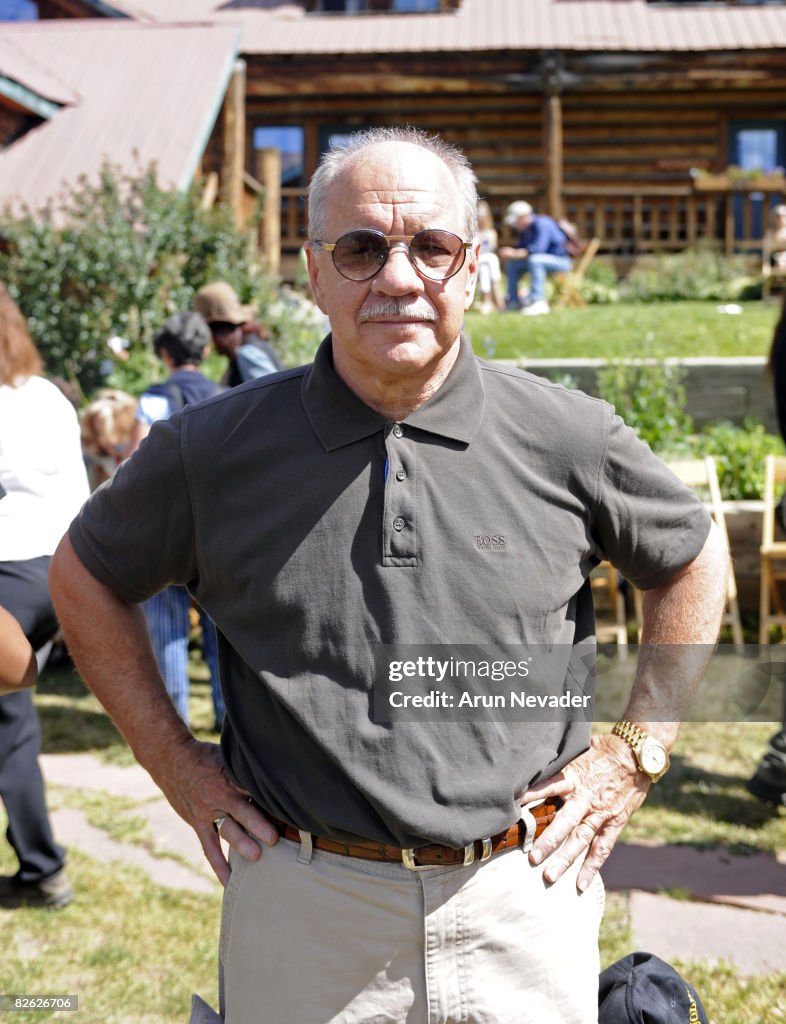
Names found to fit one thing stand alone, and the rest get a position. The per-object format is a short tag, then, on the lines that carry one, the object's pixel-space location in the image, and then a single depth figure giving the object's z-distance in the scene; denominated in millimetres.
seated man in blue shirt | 12633
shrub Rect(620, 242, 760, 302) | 13781
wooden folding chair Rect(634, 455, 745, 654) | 5664
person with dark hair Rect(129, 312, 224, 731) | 4902
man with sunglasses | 1628
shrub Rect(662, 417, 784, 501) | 6562
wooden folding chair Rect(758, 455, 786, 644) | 5539
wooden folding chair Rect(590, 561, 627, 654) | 5789
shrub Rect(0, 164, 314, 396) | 9352
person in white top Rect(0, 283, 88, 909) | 3080
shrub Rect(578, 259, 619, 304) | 13859
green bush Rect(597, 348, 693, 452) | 6859
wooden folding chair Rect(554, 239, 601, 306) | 13148
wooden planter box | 15039
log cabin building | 15344
